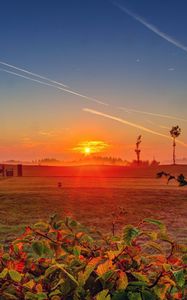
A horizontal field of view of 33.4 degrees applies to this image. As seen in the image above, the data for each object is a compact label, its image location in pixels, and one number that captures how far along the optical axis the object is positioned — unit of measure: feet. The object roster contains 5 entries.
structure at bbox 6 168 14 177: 115.79
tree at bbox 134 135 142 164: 251.28
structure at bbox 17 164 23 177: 122.06
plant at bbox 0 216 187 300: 5.01
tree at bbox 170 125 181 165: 259.25
